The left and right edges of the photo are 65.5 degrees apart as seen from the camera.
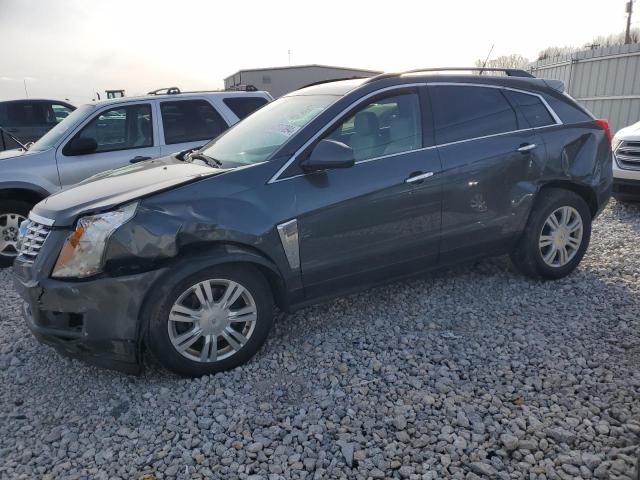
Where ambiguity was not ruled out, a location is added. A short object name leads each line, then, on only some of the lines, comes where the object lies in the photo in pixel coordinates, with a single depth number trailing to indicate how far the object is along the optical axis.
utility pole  21.19
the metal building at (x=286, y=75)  28.53
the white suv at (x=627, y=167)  6.86
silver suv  5.55
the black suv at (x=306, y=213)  2.94
